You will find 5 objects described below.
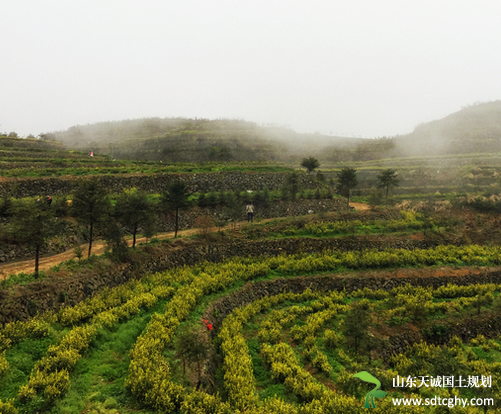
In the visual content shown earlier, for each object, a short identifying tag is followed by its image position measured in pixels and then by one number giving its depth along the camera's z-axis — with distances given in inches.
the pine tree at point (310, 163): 1566.2
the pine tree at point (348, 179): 1327.5
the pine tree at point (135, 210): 776.9
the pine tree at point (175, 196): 954.7
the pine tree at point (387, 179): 1481.3
